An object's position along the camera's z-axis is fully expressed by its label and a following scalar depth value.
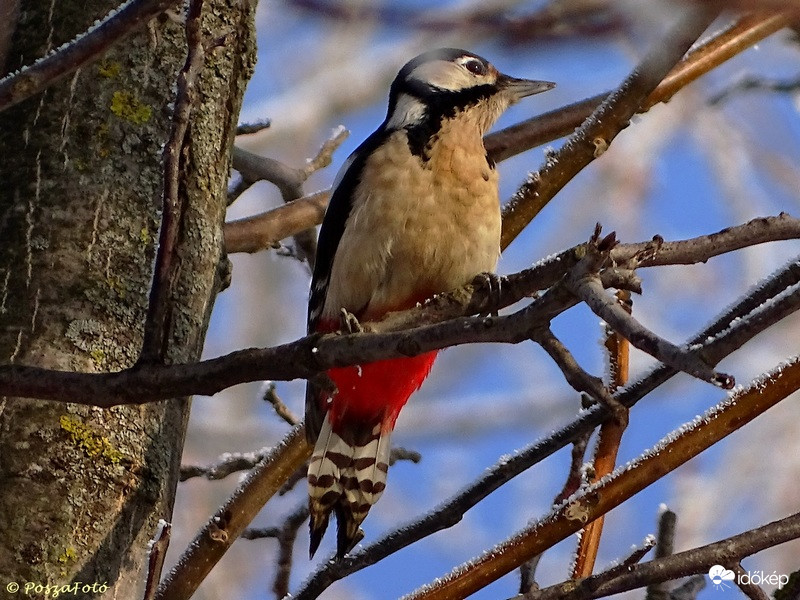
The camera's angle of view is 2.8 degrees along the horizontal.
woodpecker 6.40
